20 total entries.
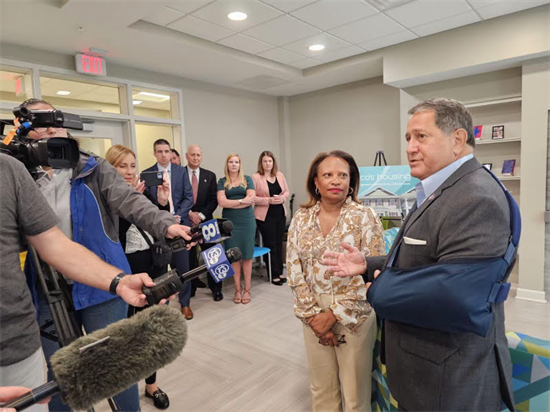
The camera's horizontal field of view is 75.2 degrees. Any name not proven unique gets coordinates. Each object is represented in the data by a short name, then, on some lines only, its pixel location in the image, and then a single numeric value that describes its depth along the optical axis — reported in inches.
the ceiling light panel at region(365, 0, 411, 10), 117.9
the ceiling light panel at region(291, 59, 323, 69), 179.3
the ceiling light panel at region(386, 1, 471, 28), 121.5
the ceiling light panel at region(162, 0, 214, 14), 110.6
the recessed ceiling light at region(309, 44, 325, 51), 156.0
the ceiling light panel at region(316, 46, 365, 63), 163.3
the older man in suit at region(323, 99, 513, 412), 37.6
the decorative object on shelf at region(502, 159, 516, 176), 157.3
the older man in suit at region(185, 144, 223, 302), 157.2
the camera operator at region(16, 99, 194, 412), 54.1
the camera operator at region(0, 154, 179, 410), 36.3
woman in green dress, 153.1
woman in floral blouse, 63.2
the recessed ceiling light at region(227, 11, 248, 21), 120.5
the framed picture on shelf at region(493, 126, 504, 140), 158.2
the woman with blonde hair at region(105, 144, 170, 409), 85.0
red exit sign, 144.3
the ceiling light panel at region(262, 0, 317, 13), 113.8
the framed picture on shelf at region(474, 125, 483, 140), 164.2
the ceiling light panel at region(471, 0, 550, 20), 123.3
